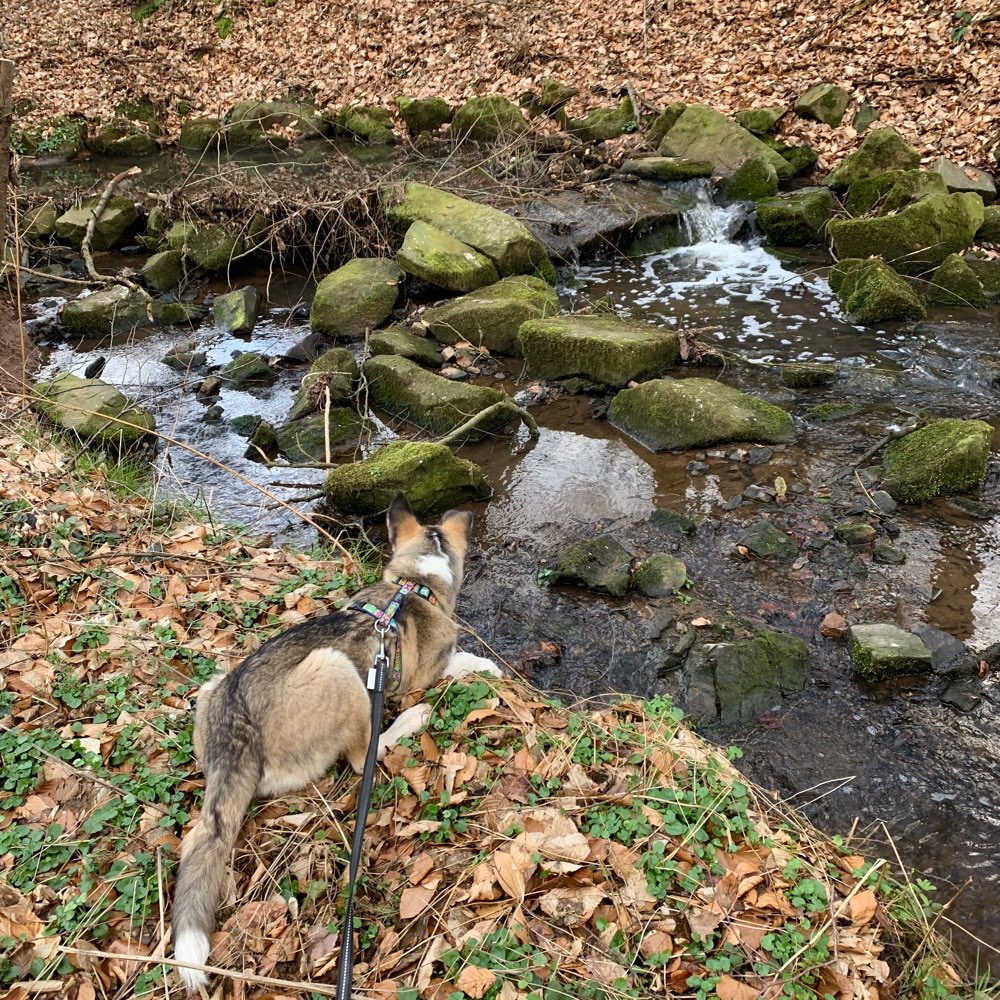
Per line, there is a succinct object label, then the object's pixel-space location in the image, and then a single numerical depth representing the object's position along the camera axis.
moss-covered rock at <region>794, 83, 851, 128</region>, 13.51
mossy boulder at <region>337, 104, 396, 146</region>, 17.72
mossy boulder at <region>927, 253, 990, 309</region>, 9.65
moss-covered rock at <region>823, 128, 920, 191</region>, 11.87
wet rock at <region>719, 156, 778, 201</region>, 12.54
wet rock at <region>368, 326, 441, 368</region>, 9.10
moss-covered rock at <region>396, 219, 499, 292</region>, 10.38
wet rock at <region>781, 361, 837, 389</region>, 8.23
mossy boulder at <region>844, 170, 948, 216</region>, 11.06
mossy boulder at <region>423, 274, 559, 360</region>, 9.45
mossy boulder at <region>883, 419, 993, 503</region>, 6.32
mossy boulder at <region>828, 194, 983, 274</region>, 10.24
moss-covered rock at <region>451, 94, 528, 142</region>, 15.00
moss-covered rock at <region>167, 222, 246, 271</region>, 12.03
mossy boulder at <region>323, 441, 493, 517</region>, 6.55
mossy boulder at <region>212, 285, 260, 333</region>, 10.78
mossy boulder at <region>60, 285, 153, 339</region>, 10.96
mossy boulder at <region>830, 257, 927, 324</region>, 9.38
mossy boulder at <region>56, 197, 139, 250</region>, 13.39
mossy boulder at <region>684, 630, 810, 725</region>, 4.67
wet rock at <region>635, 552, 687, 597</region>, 5.66
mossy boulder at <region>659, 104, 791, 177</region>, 13.29
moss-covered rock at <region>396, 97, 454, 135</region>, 16.98
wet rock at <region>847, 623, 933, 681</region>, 4.76
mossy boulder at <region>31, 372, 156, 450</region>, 7.73
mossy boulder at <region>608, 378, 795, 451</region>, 7.38
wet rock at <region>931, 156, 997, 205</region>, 11.17
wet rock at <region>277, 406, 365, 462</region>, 7.84
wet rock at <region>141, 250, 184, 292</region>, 12.07
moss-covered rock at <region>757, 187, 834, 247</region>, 11.55
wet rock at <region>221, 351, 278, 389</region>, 9.33
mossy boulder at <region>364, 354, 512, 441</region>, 7.92
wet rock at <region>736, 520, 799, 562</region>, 5.93
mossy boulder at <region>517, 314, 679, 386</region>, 8.46
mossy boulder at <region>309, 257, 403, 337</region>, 10.16
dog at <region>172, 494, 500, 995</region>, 2.88
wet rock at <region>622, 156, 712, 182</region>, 13.26
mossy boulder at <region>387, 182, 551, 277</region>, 10.77
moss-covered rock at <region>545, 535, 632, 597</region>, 5.74
